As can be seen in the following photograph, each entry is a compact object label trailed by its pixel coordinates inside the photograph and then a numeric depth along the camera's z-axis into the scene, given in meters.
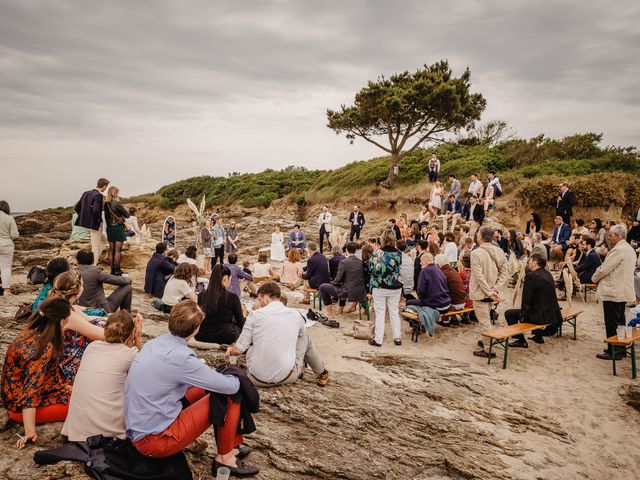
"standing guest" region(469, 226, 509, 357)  7.45
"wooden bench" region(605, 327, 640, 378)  6.35
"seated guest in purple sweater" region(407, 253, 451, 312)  7.71
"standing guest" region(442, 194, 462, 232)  16.39
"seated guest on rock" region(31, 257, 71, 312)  4.74
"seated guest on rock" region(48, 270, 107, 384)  3.61
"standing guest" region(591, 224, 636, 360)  6.72
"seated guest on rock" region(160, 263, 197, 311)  7.01
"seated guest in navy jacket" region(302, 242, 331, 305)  9.46
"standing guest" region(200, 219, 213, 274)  13.39
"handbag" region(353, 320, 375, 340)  7.60
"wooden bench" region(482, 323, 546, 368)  6.63
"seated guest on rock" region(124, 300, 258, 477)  2.99
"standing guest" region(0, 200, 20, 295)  7.79
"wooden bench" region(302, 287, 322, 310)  9.66
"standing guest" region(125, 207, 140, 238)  11.89
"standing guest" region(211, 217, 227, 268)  13.60
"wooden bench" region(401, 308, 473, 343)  7.58
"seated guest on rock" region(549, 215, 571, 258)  13.00
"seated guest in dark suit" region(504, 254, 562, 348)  7.01
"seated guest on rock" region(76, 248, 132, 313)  5.66
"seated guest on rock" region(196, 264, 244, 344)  5.57
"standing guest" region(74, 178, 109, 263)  8.70
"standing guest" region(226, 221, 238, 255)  15.69
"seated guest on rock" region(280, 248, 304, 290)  10.52
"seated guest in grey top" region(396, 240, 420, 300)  9.29
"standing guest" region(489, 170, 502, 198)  15.76
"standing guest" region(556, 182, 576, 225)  14.42
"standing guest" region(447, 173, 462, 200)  16.92
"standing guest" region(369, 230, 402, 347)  7.03
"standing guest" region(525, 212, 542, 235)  14.96
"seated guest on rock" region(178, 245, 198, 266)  8.85
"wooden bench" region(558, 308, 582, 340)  7.90
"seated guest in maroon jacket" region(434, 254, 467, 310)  8.12
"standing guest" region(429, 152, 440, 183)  20.28
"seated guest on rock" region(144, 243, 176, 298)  8.24
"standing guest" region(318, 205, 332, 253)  16.81
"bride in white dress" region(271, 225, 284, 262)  16.78
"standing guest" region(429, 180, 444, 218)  17.44
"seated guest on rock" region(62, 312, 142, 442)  3.24
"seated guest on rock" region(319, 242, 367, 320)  8.77
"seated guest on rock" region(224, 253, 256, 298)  8.19
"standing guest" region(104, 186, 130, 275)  8.65
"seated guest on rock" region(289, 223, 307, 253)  15.41
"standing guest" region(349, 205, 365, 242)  16.59
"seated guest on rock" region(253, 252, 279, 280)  10.51
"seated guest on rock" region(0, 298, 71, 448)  3.38
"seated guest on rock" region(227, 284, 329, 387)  4.48
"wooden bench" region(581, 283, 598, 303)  10.27
